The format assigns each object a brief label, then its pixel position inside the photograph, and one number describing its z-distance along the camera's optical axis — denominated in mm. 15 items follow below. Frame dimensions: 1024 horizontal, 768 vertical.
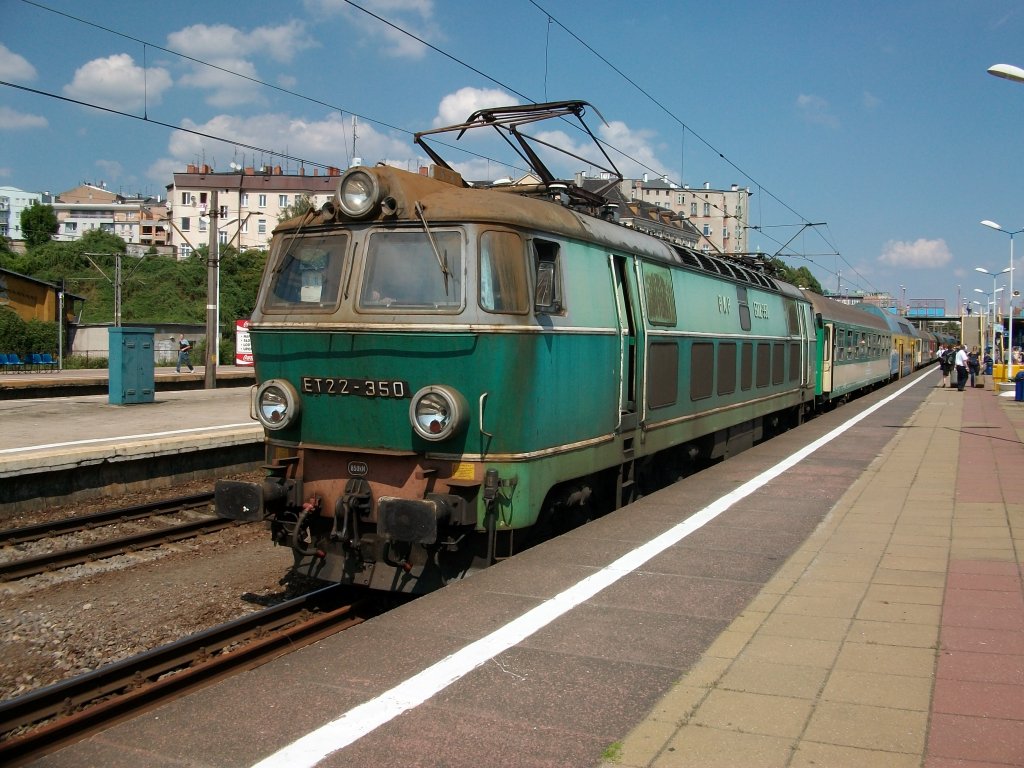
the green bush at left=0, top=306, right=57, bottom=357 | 41062
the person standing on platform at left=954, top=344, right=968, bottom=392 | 32594
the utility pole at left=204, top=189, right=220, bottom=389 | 24844
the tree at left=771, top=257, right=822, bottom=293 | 106575
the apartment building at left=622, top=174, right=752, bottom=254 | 106562
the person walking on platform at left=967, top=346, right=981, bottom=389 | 37531
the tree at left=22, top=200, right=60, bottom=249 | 85438
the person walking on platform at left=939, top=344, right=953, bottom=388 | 36594
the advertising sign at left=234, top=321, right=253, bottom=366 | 28297
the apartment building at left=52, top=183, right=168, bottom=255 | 118500
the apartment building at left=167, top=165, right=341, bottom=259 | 91938
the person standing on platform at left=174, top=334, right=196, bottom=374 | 35881
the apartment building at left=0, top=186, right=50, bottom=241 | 147875
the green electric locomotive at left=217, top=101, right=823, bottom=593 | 6348
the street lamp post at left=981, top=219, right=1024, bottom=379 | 37750
